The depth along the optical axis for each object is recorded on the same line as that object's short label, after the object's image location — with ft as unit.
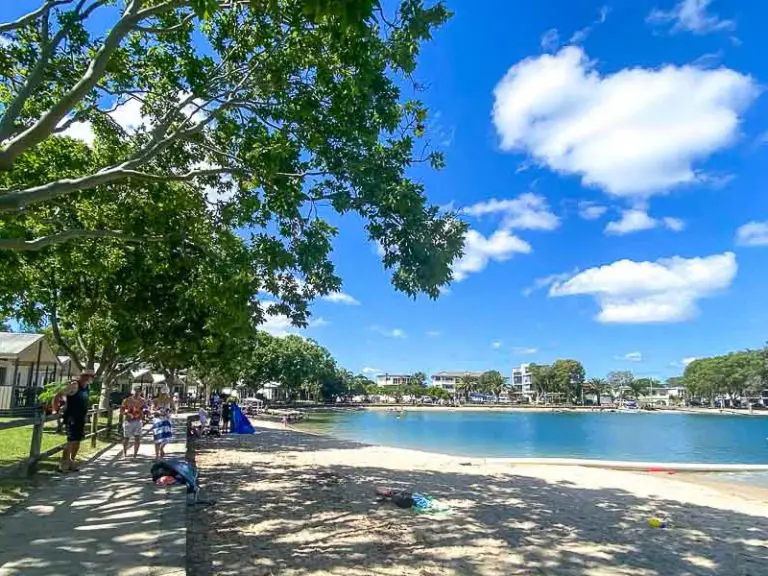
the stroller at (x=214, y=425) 77.46
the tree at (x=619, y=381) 555.28
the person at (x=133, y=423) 39.78
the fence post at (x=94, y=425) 45.24
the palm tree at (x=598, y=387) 511.40
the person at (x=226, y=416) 84.52
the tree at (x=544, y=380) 487.61
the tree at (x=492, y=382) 523.70
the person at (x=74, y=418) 30.53
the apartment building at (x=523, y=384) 551.59
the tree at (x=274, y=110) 22.33
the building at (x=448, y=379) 583.99
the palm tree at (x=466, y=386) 524.48
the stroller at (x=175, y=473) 27.30
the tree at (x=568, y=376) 476.54
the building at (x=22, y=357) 67.85
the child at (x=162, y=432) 38.27
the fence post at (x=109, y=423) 54.87
